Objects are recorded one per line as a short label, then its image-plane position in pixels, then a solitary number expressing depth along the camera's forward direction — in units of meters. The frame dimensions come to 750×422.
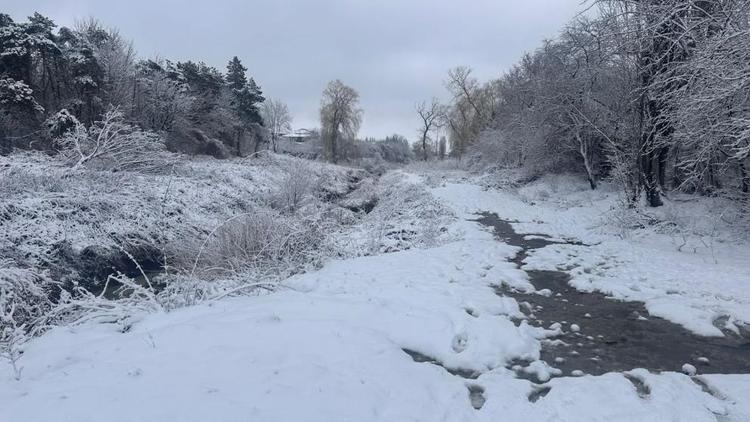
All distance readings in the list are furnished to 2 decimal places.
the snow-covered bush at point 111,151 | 12.68
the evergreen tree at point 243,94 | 36.25
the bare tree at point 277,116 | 59.06
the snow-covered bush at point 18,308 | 3.67
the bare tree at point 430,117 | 51.38
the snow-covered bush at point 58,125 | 16.67
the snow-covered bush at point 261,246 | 7.63
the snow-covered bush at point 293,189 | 14.68
